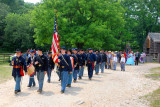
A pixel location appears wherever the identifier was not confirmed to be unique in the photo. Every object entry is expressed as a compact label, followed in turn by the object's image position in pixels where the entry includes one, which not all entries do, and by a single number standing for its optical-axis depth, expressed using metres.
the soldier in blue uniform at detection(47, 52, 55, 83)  11.24
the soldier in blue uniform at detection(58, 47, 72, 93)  8.40
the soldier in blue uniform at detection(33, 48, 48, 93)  8.36
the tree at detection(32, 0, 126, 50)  24.00
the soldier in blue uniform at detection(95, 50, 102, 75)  14.94
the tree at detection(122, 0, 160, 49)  46.93
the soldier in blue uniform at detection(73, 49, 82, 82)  11.16
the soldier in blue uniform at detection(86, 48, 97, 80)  11.99
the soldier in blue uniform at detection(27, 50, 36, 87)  9.56
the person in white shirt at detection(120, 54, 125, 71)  18.22
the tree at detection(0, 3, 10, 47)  48.73
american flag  10.11
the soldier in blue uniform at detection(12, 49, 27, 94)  8.16
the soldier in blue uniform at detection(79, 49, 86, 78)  12.62
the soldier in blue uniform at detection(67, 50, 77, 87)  9.58
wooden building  42.62
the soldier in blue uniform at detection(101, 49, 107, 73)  16.31
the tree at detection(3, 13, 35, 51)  43.44
